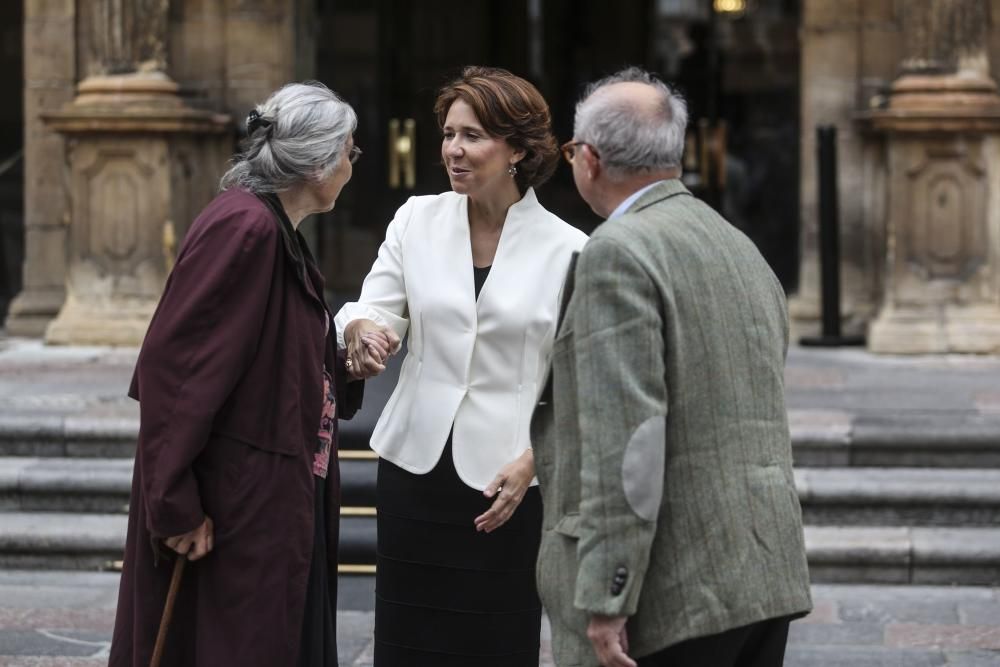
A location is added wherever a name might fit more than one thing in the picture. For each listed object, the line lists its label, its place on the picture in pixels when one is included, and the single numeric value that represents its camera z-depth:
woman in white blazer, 7.76
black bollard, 18.90
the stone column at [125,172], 19.30
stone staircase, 12.64
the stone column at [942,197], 18.64
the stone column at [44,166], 20.56
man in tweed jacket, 5.73
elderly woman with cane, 6.95
